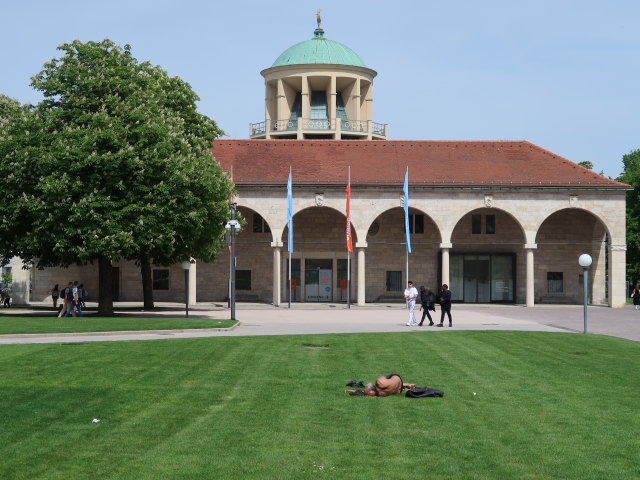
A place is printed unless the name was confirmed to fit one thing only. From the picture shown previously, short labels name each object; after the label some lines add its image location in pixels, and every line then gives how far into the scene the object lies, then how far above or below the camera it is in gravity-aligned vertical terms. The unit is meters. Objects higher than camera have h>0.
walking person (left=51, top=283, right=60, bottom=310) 47.88 -0.67
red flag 48.75 +3.40
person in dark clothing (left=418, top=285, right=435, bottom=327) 34.28 -0.72
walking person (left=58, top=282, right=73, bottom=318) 36.88 -0.70
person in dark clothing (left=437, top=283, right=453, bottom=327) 34.03 -0.64
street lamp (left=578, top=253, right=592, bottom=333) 31.27 +0.69
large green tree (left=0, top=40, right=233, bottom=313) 34.69 +4.23
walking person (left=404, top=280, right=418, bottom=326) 35.34 -0.63
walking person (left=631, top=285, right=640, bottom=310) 52.19 -0.77
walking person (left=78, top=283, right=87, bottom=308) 39.33 -0.58
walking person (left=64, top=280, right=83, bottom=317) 37.06 -0.89
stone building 53.25 +3.04
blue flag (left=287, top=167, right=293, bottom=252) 49.19 +3.80
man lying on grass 15.89 -1.82
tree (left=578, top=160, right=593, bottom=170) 81.67 +10.57
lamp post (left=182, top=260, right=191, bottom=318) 40.69 +0.76
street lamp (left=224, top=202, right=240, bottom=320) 34.47 +1.57
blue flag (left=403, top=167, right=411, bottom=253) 49.88 +4.65
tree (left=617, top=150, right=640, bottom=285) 70.69 +4.17
